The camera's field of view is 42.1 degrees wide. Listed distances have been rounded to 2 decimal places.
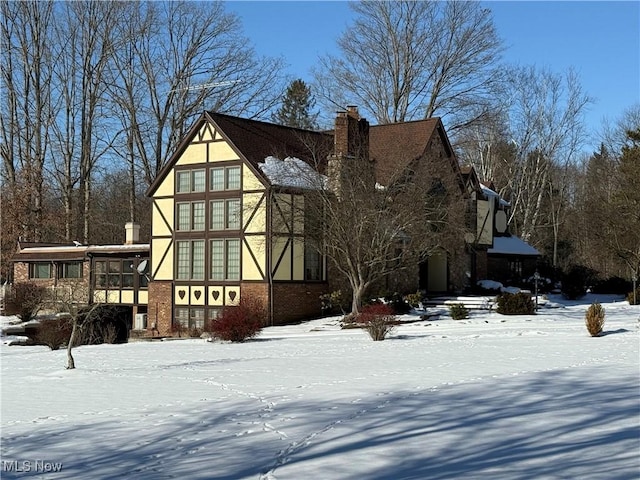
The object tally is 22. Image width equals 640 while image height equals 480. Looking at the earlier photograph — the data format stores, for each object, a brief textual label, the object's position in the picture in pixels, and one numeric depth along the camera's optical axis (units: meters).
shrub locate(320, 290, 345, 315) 34.00
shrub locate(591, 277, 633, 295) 44.88
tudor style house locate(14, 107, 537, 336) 33.72
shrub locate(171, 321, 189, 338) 33.22
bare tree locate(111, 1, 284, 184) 51.59
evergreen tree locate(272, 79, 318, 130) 71.44
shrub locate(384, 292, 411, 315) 33.56
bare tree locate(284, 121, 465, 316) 31.91
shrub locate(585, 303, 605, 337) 24.50
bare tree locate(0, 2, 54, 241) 51.97
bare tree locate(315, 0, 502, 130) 51.50
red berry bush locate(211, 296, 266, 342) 26.70
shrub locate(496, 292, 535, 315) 32.09
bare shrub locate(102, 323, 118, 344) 31.97
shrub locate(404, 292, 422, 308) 34.19
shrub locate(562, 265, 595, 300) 40.28
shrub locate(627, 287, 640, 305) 36.41
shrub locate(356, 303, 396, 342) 25.61
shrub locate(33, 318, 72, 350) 27.80
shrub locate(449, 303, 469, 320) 31.12
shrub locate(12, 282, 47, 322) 38.39
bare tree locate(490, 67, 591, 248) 55.12
